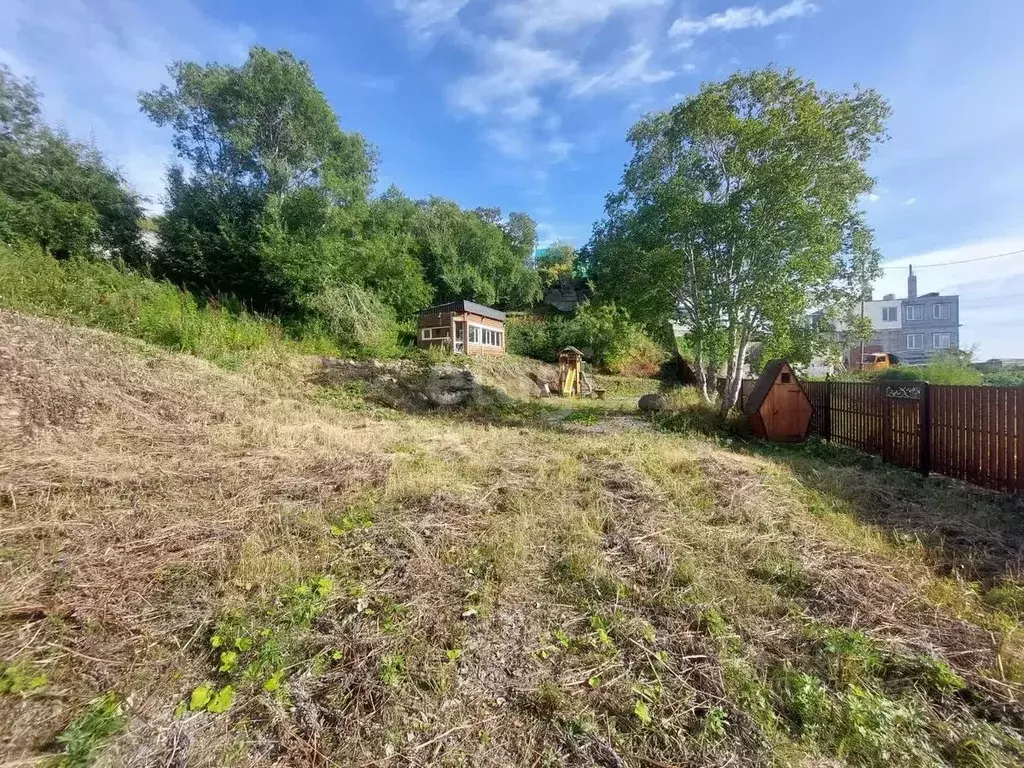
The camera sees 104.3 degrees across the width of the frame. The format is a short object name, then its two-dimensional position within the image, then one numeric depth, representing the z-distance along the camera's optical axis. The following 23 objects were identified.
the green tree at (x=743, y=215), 7.95
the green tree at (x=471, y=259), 21.12
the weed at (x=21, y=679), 1.90
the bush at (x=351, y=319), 12.80
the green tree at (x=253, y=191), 12.64
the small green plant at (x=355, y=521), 3.32
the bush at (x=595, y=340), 20.23
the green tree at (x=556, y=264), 29.06
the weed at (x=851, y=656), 2.06
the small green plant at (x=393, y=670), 2.02
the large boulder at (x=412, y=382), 10.91
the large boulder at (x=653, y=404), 11.01
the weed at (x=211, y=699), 1.88
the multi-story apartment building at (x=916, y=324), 39.25
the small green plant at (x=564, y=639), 2.28
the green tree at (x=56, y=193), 10.26
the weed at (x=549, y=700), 1.91
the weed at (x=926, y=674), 1.98
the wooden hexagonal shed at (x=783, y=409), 8.09
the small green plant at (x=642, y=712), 1.87
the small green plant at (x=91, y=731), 1.64
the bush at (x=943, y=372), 14.45
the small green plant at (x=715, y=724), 1.81
